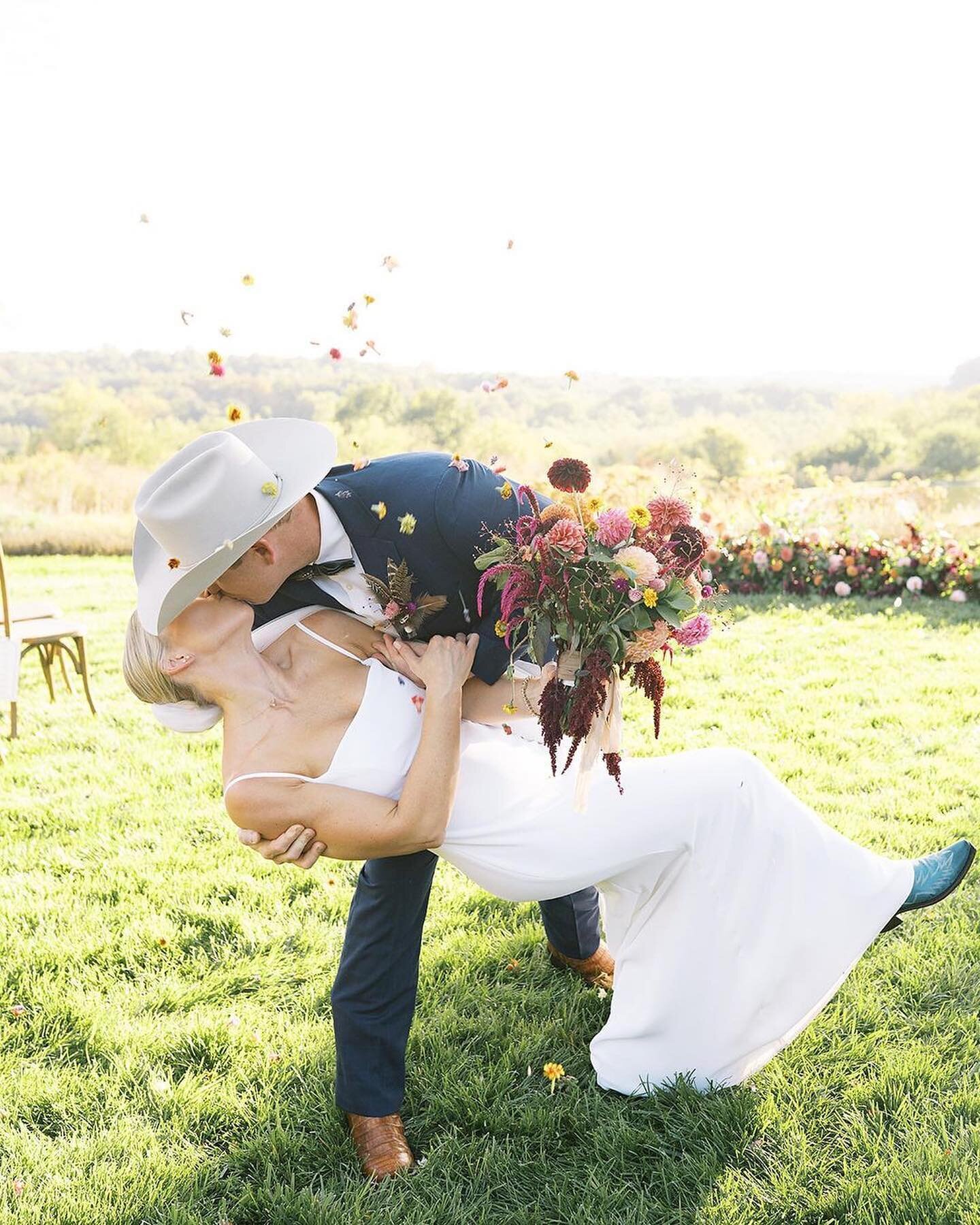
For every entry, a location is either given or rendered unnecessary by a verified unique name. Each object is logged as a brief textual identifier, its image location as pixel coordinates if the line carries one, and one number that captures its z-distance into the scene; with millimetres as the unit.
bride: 2506
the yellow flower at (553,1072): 2869
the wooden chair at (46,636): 6617
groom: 2658
